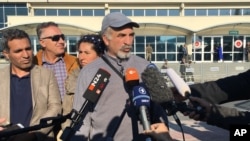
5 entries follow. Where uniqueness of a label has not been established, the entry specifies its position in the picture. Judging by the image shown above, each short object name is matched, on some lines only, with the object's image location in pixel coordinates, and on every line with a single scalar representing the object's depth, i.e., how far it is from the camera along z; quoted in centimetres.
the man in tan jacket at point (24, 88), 302
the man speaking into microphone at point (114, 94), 259
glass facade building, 2780
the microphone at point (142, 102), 186
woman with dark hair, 340
